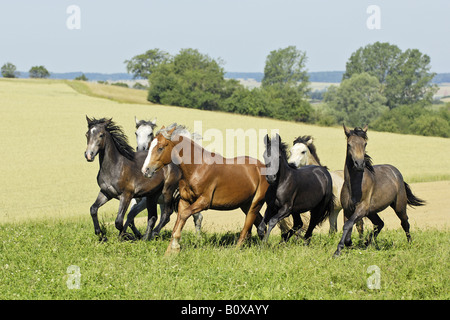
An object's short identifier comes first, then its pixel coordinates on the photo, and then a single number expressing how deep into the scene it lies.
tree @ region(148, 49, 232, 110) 67.88
